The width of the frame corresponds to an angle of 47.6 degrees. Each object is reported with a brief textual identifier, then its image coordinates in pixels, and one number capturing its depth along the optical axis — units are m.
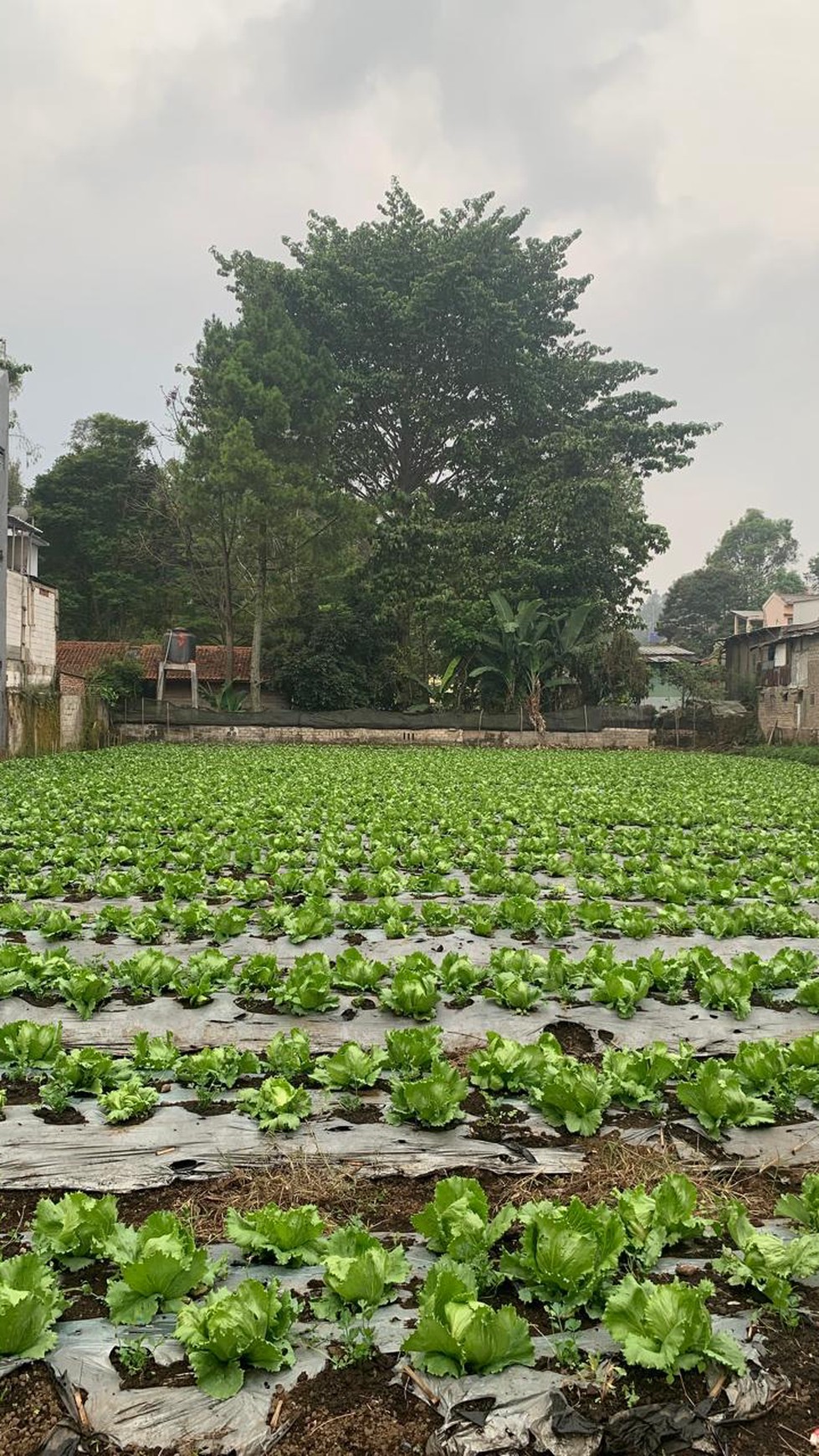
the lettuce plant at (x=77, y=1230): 2.40
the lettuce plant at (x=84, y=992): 4.35
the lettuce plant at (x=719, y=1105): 3.18
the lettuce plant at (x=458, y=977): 4.66
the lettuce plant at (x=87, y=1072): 3.46
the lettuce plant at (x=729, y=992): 4.42
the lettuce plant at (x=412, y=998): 4.35
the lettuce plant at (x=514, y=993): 4.44
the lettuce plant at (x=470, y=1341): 1.98
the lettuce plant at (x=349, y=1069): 3.48
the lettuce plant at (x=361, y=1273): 2.18
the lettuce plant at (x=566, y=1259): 2.22
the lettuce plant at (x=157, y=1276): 2.17
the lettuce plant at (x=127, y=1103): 3.25
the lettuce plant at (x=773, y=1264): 2.20
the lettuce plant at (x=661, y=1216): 2.44
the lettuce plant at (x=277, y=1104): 3.17
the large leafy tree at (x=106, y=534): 40.59
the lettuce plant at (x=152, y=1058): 3.70
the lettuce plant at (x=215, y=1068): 3.52
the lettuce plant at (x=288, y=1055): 3.62
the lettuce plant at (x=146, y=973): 4.66
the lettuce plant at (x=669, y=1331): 1.98
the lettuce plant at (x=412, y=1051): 3.58
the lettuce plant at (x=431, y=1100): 3.17
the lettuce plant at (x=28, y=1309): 2.02
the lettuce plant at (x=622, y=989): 4.40
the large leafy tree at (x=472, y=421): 33.81
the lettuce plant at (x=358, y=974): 4.70
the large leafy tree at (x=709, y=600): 58.28
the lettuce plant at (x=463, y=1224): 2.36
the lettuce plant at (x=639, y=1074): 3.40
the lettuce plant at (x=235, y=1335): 1.98
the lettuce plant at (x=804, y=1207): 2.54
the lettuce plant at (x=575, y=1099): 3.19
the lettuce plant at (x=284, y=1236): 2.39
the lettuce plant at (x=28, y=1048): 3.68
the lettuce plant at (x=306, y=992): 4.38
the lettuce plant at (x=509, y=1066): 3.49
